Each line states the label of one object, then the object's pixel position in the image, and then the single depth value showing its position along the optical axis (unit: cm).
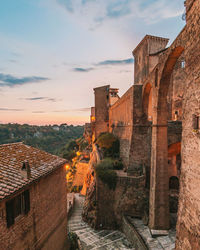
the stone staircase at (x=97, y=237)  1040
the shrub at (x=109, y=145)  1981
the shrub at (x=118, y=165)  1584
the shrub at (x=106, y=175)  1310
